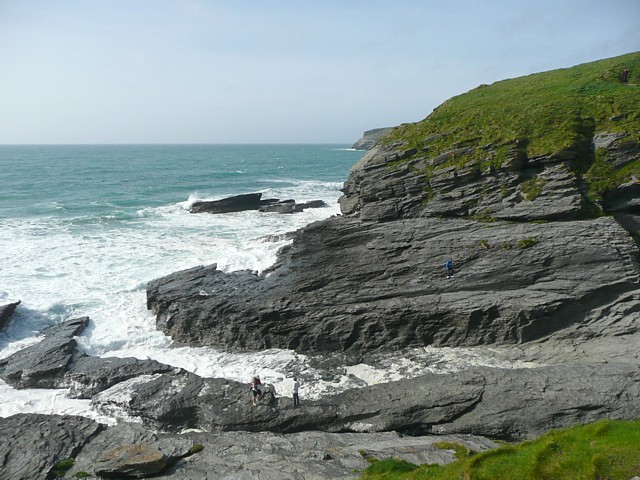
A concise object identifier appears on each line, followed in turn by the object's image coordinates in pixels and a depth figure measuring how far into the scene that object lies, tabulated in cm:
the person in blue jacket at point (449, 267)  2521
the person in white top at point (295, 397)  1994
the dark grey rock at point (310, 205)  5832
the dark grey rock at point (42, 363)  2294
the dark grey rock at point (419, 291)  2303
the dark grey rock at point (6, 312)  2773
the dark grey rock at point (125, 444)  1602
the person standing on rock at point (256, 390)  2016
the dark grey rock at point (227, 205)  5978
